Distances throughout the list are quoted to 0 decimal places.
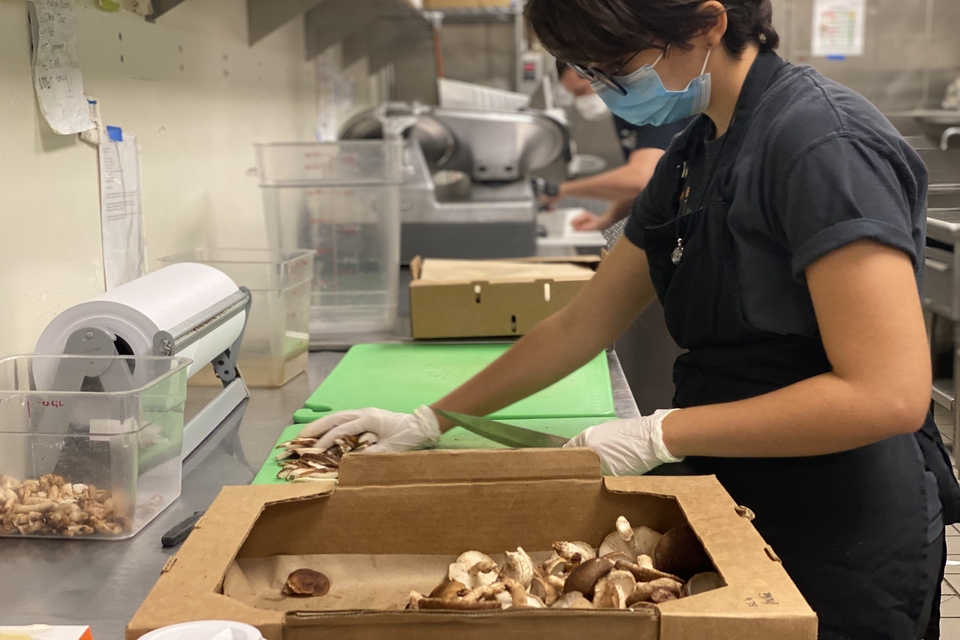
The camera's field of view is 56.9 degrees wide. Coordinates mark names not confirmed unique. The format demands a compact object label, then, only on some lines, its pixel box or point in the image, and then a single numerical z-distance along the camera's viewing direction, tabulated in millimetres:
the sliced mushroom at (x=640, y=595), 786
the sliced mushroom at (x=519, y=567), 835
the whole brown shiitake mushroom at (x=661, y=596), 779
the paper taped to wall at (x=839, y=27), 6219
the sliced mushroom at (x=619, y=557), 833
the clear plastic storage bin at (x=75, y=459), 1027
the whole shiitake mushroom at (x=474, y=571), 827
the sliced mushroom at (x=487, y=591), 749
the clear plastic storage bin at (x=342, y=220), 2168
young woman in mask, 960
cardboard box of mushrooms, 763
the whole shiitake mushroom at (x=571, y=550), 878
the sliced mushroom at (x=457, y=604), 682
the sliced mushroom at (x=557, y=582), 833
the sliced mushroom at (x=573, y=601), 764
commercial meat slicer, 2902
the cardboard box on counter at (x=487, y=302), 1979
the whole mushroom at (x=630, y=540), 896
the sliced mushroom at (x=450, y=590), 752
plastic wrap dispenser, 1143
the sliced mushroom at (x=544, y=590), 818
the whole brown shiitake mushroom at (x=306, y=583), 888
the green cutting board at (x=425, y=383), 1569
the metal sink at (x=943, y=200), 1800
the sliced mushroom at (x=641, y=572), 817
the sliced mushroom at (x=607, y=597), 729
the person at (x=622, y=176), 3273
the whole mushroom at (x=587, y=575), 794
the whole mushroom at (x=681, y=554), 844
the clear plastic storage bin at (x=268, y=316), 1729
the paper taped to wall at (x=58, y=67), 1350
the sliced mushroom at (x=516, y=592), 750
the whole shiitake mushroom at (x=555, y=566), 877
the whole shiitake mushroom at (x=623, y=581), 785
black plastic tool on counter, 1017
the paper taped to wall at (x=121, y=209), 1596
